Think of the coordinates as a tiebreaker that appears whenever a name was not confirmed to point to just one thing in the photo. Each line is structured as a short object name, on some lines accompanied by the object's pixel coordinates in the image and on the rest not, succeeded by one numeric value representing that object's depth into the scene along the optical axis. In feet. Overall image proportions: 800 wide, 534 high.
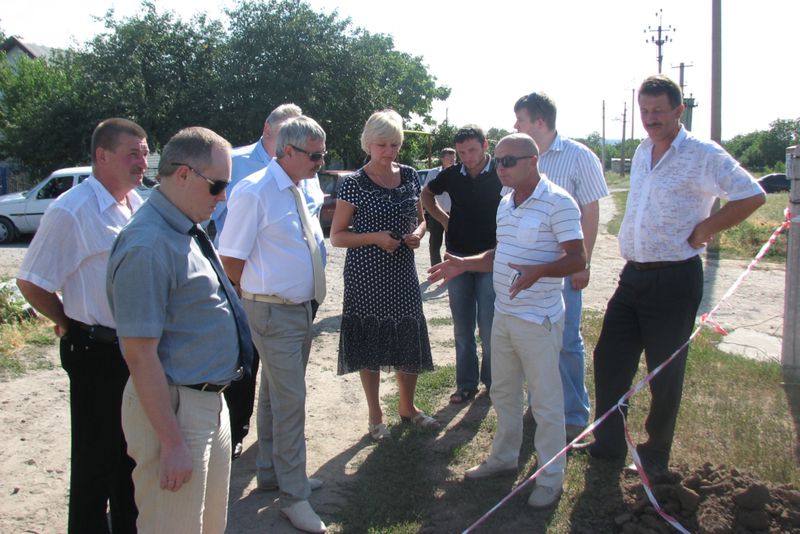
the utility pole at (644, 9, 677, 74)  149.70
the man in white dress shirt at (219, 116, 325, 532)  11.30
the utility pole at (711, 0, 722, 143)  50.06
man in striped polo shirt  11.32
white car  51.39
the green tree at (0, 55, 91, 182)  78.07
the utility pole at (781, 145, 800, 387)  17.99
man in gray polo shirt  6.99
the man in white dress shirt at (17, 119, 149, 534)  9.55
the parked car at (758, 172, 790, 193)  118.11
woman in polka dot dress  13.93
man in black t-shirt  16.03
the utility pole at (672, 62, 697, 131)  69.23
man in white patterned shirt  11.52
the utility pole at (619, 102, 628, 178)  203.72
